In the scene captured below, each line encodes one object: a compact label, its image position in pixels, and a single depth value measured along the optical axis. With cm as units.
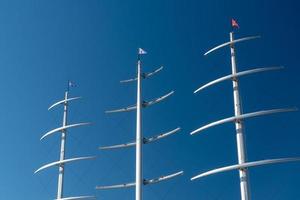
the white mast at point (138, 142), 5062
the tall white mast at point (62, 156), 6025
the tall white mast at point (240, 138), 4238
